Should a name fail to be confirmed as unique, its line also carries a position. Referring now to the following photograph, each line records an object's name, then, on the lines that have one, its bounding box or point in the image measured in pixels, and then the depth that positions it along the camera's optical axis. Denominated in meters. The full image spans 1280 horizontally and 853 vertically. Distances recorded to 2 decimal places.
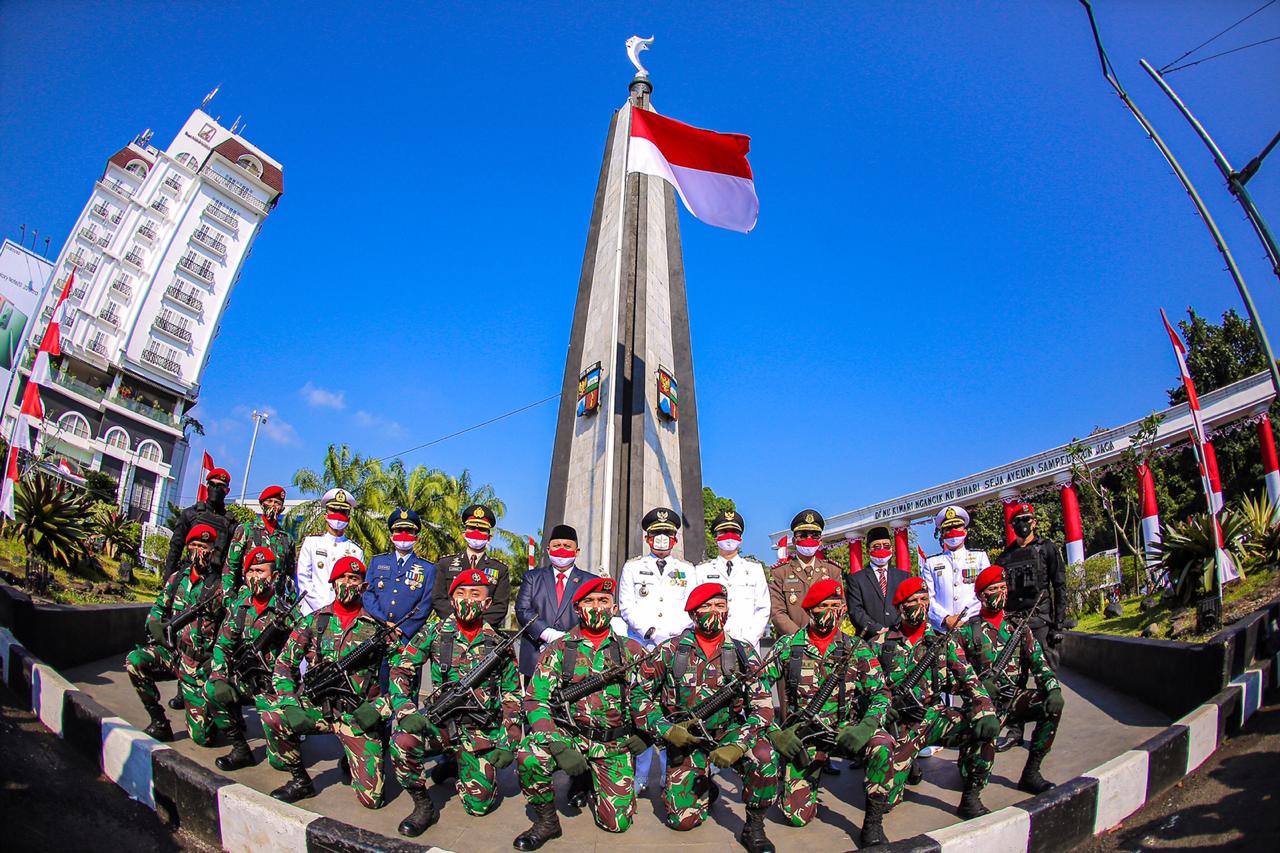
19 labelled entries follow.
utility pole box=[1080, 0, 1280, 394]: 9.80
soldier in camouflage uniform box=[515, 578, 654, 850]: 4.70
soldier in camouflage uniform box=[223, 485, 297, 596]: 7.28
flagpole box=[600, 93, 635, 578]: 9.31
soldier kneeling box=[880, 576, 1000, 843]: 4.86
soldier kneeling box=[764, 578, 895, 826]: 4.62
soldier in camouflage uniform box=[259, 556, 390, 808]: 5.14
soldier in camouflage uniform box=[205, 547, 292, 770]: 5.71
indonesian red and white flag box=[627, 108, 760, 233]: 10.41
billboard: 14.24
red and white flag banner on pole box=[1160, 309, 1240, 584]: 8.74
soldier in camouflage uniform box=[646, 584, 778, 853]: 4.64
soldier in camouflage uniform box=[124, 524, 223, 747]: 6.04
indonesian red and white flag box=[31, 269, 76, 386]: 14.29
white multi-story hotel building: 47.12
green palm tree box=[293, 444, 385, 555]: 26.83
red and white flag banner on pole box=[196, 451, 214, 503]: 8.85
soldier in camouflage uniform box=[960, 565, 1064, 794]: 5.28
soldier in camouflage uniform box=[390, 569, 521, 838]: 4.88
